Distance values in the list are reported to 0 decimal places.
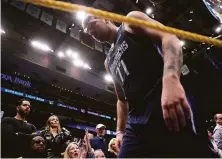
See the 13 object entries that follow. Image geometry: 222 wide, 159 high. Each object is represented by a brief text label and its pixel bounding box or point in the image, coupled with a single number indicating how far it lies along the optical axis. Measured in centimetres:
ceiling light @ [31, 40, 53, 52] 1021
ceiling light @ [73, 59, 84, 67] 1169
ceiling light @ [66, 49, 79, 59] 1143
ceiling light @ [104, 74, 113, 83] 1308
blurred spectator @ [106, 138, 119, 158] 418
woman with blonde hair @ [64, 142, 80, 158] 391
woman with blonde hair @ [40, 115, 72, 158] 400
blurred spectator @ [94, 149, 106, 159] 435
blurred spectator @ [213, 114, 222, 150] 440
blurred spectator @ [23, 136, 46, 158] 353
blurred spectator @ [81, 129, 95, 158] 418
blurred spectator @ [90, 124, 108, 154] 469
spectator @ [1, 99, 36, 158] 334
